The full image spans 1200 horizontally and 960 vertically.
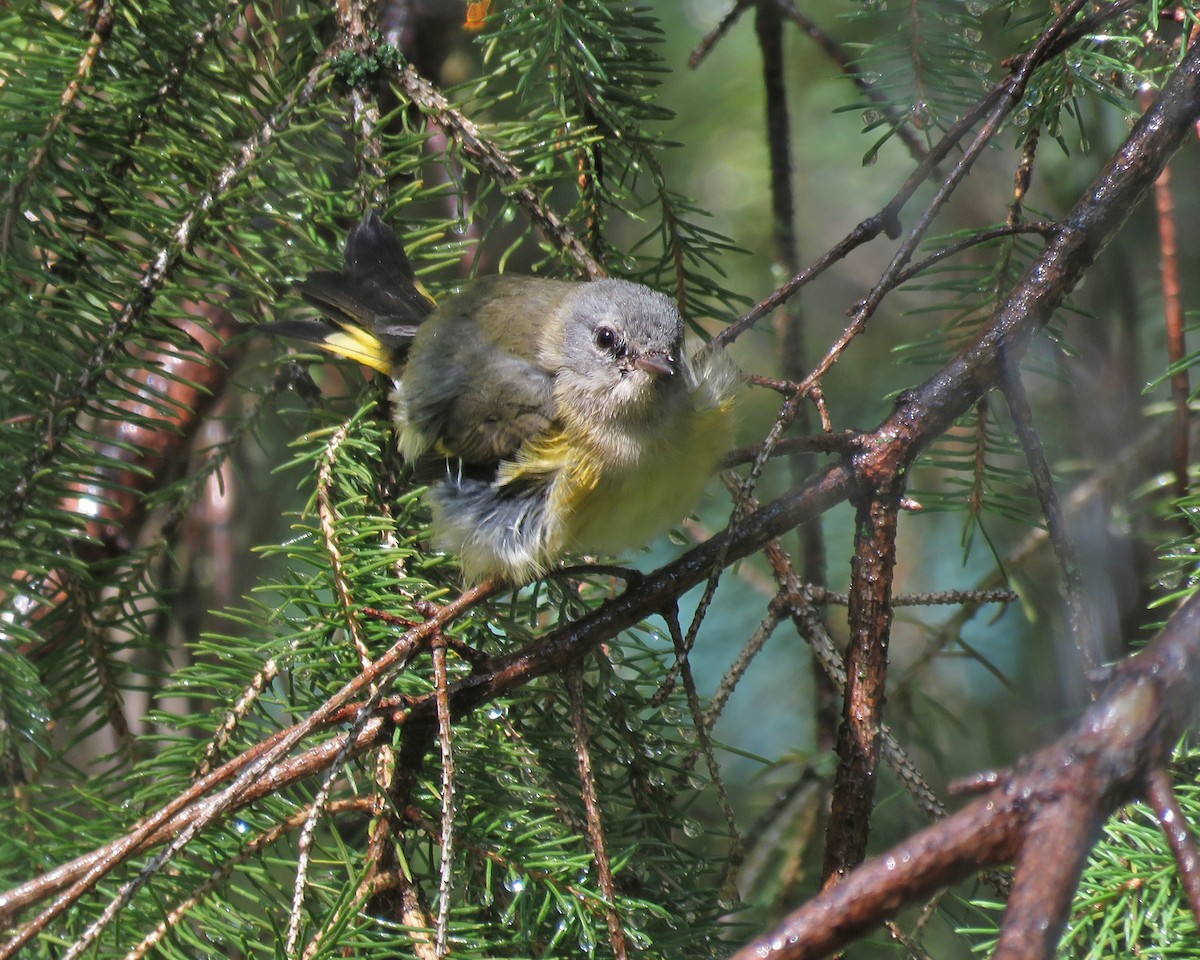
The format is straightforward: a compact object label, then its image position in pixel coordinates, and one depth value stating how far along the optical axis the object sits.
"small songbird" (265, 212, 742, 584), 3.97
